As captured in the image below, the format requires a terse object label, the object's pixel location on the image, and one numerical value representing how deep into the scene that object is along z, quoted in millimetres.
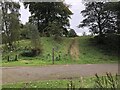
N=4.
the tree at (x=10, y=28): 9885
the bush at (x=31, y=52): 9177
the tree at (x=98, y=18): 10968
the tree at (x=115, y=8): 10017
